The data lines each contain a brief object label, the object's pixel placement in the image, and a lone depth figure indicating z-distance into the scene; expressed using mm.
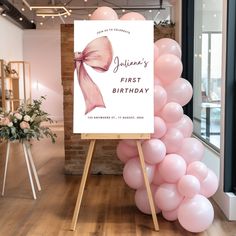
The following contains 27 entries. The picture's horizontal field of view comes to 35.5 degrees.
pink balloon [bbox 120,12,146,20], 3605
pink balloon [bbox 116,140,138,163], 3709
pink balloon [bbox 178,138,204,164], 3600
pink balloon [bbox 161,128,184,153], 3576
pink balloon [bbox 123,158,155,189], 3590
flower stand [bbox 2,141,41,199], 4359
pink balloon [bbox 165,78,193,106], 3705
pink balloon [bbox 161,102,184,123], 3539
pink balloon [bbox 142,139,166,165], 3479
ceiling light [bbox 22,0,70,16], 9289
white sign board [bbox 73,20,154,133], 3367
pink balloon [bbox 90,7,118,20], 3520
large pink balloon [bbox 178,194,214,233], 3240
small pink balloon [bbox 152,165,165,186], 3616
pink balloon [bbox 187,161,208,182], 3420
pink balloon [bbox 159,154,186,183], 3414
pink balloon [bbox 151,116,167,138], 3514
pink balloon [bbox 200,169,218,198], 3445
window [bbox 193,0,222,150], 4711
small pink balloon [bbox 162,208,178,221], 3496
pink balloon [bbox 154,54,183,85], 3518
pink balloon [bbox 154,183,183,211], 3414
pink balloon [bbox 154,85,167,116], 3500
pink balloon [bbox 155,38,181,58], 3699
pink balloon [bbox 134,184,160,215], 3672
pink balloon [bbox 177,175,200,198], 3293
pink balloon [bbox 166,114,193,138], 3709
